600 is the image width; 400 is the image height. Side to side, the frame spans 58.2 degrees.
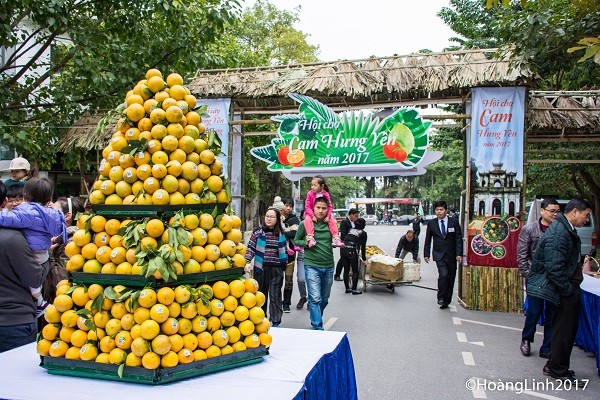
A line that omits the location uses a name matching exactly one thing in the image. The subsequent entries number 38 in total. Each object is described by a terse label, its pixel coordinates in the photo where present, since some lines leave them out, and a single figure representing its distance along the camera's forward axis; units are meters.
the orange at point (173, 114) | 3.15
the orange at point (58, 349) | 2.89
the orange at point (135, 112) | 3.19
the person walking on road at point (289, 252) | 8.96
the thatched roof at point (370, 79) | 9.73
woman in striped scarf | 7.57
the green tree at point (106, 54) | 8.96
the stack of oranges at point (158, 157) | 3.04
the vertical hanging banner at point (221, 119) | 11.59
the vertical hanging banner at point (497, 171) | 9.62
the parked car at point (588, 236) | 16.76
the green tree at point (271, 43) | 32.53
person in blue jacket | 3.82
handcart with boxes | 11.84
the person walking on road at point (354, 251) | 11.43
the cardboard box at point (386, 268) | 11.81
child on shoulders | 7.10
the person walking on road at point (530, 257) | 6.49
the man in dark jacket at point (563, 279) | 5.52
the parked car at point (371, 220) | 61.79
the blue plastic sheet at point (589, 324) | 6.08
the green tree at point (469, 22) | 16.45
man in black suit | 10.02
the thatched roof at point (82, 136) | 12.09
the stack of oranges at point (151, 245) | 2.91
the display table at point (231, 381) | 2.59
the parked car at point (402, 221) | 62.64
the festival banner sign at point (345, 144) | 10.47
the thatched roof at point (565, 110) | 10.38
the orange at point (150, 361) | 2.68
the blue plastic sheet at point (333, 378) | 2.88
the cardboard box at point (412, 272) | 13.34
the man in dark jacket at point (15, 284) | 3.70
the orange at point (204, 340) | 2.91
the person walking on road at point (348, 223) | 11.80
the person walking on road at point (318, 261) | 7.03
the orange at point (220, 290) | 3.08
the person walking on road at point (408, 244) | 14.28
